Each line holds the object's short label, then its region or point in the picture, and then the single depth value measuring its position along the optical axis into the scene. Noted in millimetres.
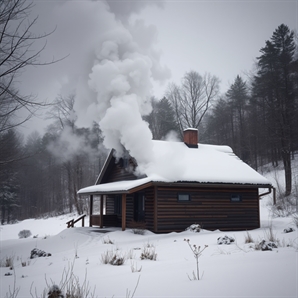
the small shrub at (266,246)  7719
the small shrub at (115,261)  7129
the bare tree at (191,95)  35188
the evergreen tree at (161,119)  34812
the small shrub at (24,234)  22344
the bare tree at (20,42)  5559
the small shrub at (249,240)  9553
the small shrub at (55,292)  4449
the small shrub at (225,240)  9862
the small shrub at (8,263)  8681
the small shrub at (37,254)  10407
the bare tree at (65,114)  31359
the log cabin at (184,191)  15305
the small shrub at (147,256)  7779
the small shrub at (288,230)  11734
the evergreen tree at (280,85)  25234
